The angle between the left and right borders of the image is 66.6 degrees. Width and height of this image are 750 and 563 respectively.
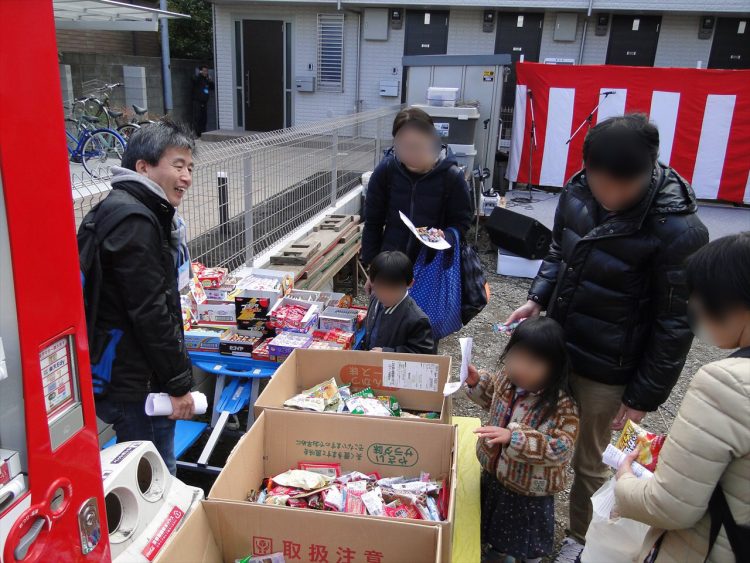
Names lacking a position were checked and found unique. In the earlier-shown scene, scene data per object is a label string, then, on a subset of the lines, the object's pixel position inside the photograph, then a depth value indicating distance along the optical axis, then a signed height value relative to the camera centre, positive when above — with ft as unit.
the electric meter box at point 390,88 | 44.78 +1.77
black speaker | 22.25 -4.48
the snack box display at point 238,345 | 10.75 -4.32
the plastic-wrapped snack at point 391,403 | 9.00 -4.46
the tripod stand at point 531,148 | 32.81 -1.80
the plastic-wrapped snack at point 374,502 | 6.84 -4.58
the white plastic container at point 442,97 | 27.27 +0.77
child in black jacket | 9.77 -3.35
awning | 17.20 +2.83
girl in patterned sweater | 6.89 -3.78
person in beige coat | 4.09 -2.20
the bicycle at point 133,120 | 35.40 -1.13
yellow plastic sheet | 6.98 -5.10
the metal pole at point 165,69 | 43.52 +2.79
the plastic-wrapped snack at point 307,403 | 8.47 -4.24
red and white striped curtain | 30.86 +0.40
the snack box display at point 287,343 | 10.35 -4.14
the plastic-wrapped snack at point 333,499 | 6.92 -4.59
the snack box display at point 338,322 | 11.45 -4.08
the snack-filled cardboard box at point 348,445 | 7.63 -4.37
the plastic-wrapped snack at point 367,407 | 8.64 -4.34
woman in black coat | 11.29 -1.59
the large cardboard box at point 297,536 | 5.81 -4.32
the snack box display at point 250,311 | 11.15 -3.84
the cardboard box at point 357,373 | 8.99 -4.13
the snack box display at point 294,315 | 11.02 -3.90
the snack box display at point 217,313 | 11.53 -4.01
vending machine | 3.34 -1.33
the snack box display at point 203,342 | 10.89 -4.33
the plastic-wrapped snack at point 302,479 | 7.32 -4.63
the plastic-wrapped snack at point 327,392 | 8.81 -4.26
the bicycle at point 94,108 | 36.60 -0.43
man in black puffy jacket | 6.61 -1.92
